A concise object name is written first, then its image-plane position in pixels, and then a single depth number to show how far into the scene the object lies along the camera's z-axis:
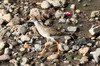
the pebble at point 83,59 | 16.59
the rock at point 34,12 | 22.31
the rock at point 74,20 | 21.22
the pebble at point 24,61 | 17.05
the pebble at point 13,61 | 17.21
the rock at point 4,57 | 17.48
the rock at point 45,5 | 23.47
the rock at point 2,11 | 23.17
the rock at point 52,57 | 17.23
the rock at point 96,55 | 16.30
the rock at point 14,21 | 21.52
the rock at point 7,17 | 22.17
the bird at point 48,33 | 18.16
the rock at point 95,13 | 21.52
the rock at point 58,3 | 23.66
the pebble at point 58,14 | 22.16
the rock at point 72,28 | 19.97
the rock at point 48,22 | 21.25
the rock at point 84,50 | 17.35
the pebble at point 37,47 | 18.48
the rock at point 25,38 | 19.42
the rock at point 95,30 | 19.03
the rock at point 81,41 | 18.32
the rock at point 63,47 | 17.94
